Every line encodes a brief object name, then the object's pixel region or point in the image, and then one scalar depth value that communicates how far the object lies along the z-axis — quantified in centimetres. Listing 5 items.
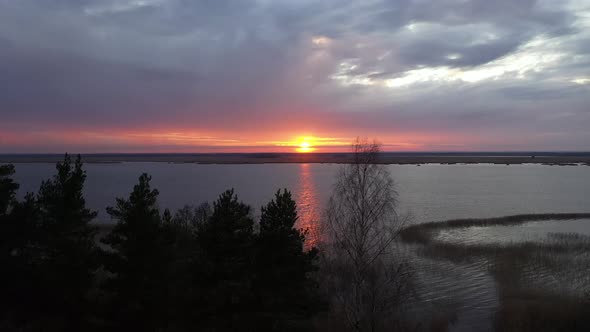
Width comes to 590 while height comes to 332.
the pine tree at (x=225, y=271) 1571
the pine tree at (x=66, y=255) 1631
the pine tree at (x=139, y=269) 1559
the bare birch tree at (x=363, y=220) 1894
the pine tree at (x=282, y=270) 1638
